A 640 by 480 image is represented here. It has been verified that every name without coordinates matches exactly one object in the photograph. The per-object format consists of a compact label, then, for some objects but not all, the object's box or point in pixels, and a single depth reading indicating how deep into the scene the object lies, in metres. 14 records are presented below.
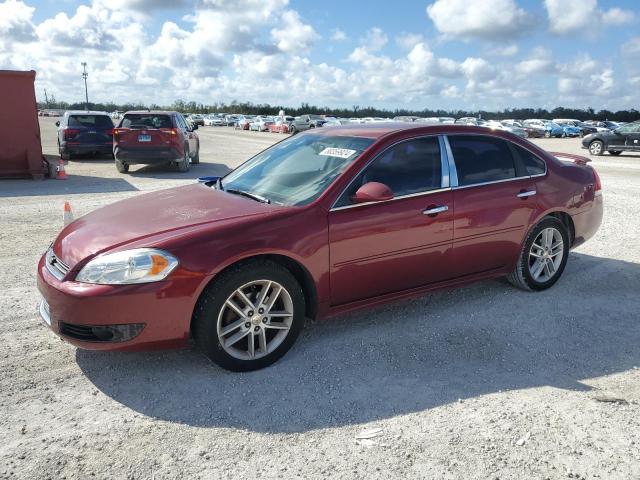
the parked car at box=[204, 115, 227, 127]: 66.56
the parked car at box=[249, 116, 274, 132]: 50.53
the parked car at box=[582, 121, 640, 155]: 21.47
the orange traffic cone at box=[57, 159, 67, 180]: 13.08
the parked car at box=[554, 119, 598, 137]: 50.38
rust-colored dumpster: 12.31
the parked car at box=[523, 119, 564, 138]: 48.00
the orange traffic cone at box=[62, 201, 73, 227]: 5.11
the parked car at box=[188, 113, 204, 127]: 74.26
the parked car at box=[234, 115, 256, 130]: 56.72
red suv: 13.80
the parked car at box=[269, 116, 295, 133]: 47.14
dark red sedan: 3.22
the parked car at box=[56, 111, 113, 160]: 17.20
